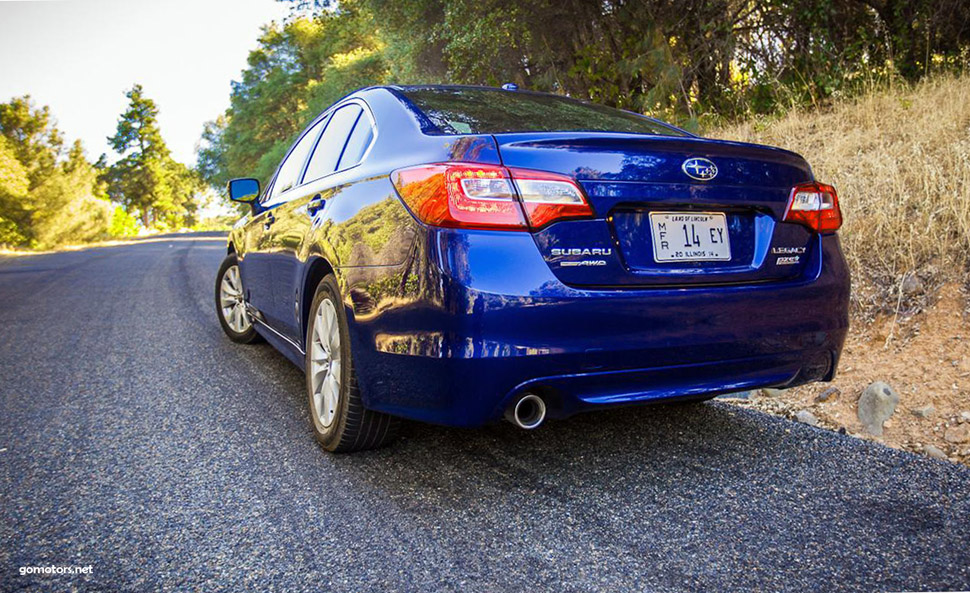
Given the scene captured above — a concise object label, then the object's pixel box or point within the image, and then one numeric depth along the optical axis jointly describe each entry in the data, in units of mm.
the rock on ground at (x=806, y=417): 4008
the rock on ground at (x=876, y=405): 3895
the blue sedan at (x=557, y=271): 2334
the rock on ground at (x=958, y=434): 3536
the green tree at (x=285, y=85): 30094
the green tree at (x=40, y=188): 29516
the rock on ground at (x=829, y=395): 4254
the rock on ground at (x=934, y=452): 3459
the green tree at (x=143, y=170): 80375
